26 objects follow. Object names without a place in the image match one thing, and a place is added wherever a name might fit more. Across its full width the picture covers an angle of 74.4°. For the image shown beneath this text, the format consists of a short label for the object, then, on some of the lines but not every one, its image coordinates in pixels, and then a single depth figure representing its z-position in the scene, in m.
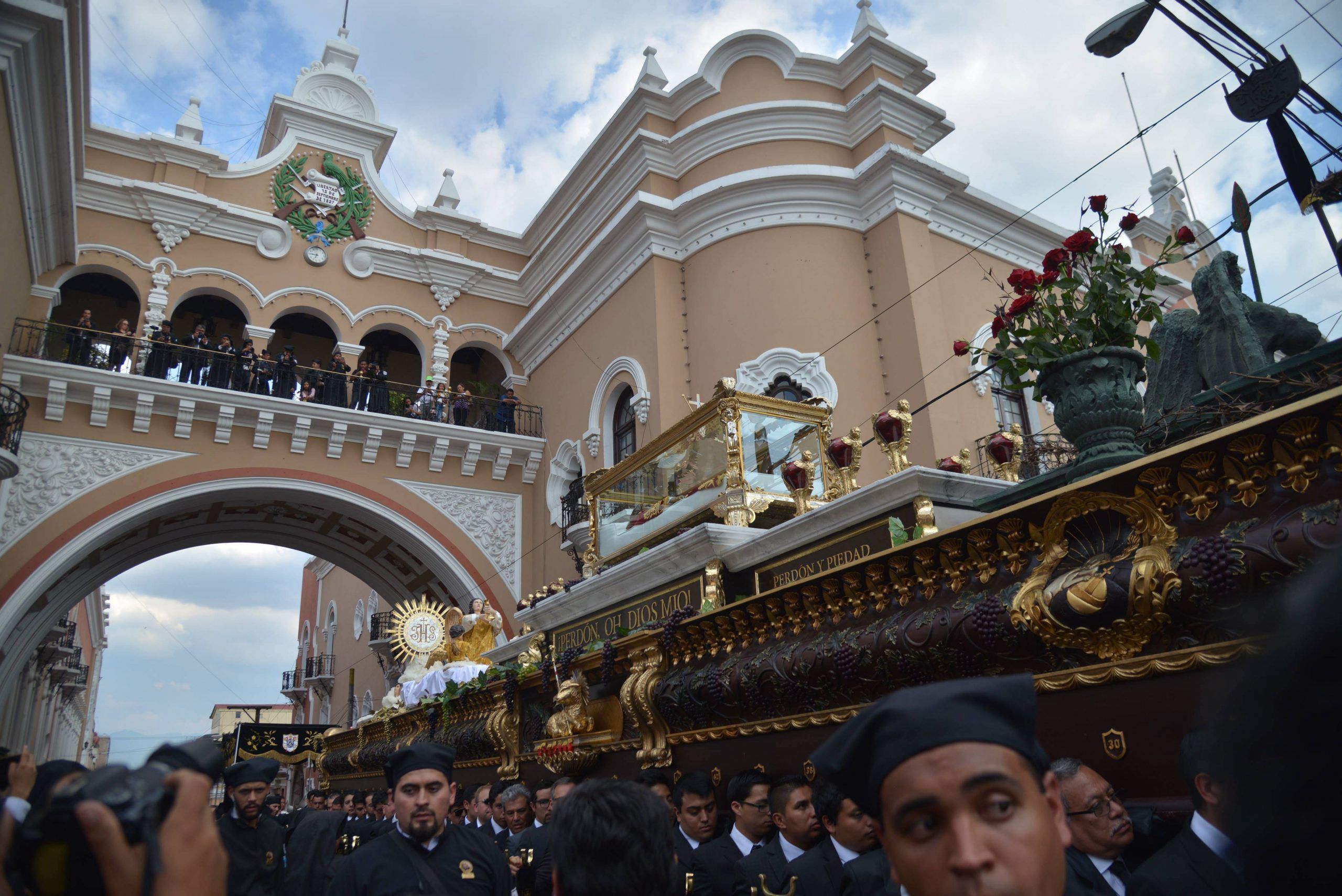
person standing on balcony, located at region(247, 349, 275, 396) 16.19
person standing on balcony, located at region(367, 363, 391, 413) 17.31
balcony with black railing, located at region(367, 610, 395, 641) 21.72
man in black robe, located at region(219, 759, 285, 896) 4.71
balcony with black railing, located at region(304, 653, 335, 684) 29.91
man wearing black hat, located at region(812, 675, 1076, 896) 1.37
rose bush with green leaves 4.22
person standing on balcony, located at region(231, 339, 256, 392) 16.23
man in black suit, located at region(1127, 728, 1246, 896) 2.10
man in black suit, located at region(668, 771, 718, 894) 4.60
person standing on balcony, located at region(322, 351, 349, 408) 16.83
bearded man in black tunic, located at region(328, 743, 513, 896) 3.31
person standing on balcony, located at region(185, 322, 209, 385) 16.03
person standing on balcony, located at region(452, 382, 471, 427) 17.77
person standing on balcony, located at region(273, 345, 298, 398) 16.56
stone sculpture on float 4.56
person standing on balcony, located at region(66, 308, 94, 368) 15.29
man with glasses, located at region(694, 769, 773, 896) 3.97
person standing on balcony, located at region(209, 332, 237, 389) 16.25
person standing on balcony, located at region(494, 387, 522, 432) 17.98
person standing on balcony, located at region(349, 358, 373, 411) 16.95
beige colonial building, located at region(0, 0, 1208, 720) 13.07
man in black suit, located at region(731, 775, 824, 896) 3.69
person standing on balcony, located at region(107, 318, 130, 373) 15.73
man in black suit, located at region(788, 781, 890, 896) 3.45
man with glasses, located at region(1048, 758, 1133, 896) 2.95
